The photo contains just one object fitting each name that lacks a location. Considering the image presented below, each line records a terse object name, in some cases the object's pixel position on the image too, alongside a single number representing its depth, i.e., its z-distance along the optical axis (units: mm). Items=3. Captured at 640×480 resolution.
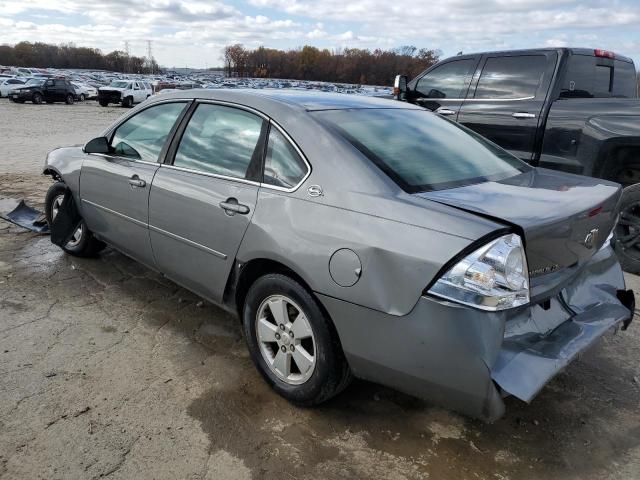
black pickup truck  4754
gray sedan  2072
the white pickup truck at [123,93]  29812
